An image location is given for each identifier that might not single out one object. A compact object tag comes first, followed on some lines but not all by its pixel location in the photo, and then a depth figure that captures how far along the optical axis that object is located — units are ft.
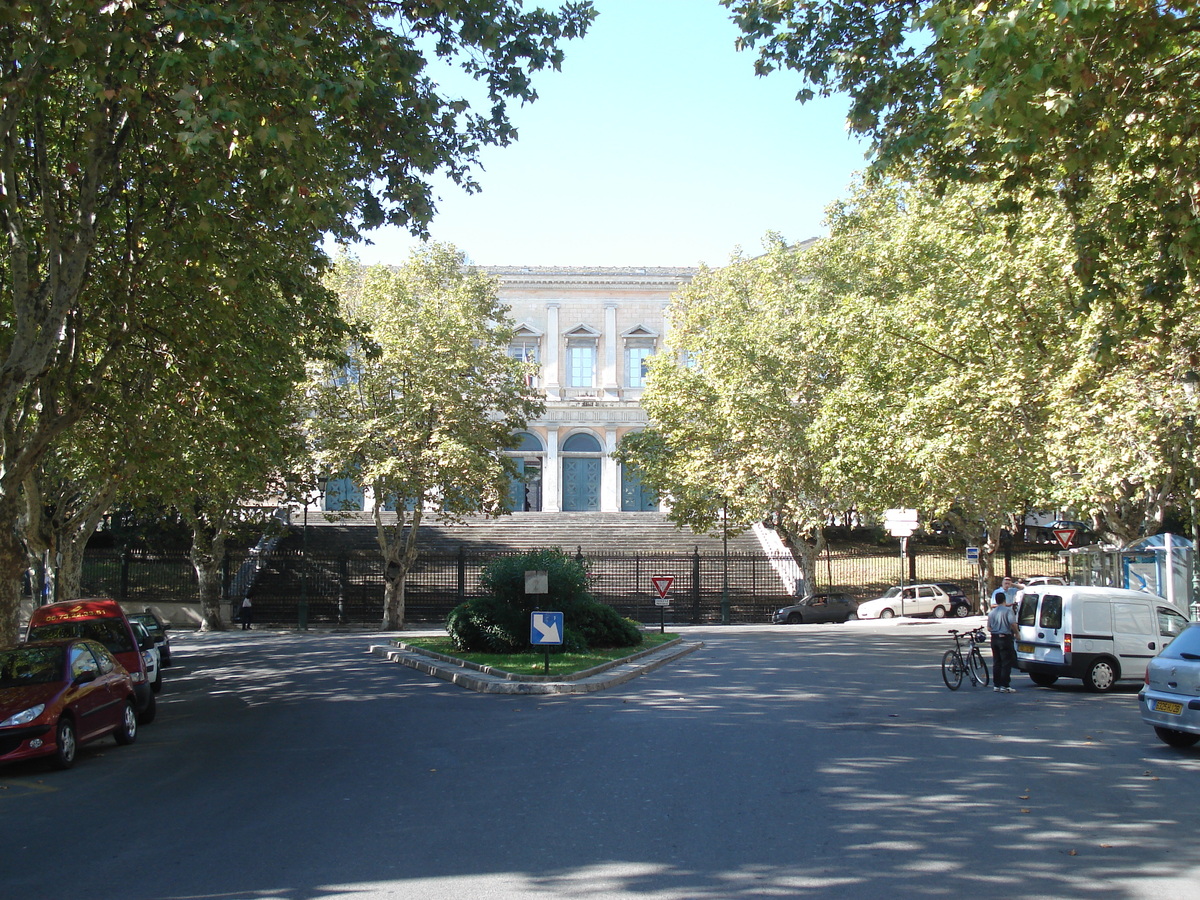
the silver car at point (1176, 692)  34.01
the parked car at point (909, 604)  121.80
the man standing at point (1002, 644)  51.70
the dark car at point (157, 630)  70.08
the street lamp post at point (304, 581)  114.62
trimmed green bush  67.72
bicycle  53.11
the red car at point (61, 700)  33.14
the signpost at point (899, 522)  110.93
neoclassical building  178.81
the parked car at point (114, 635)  45.16
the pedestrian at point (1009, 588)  78.97
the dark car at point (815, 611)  121.49
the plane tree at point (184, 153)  30.63
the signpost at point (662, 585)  85.30
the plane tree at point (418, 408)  103.24
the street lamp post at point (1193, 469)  64.39
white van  53.06
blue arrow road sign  55.21
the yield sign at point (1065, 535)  90.76
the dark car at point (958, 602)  125.18
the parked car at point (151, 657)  56.13
